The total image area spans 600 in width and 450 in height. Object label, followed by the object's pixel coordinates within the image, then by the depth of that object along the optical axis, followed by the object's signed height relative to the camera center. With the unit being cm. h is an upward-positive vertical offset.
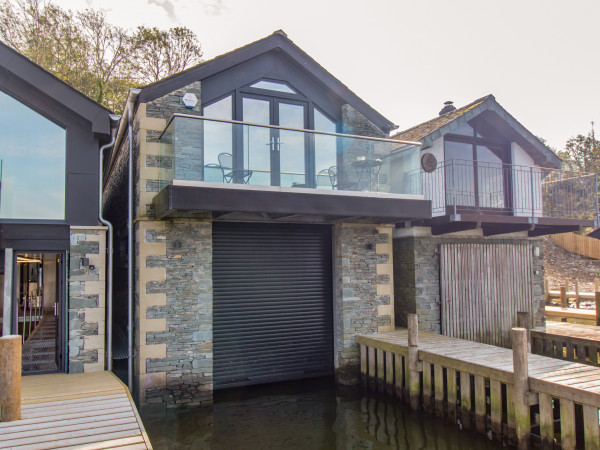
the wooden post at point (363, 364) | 958 -263
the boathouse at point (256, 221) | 792 +52
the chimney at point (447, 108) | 1356 +414
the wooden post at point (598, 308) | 1374 -214
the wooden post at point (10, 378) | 508 -148
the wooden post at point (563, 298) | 1711 -224
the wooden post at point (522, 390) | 625 -212
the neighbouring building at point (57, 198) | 789 +95
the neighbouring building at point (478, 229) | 1085 +31
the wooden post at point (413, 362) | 817 -221
